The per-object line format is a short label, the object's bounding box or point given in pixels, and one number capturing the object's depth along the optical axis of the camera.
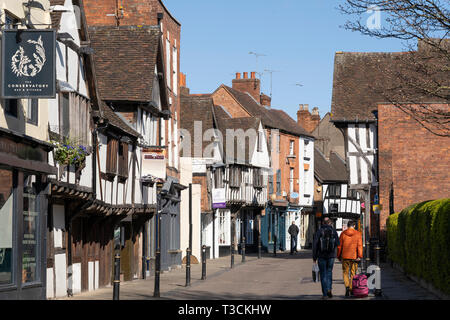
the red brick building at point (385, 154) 40.78
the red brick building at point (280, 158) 60.69
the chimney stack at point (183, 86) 51.52
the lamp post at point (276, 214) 59.09
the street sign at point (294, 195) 62.94
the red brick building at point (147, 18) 34.03
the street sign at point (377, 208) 39.17
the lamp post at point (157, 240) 20.70
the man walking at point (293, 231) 48.64
